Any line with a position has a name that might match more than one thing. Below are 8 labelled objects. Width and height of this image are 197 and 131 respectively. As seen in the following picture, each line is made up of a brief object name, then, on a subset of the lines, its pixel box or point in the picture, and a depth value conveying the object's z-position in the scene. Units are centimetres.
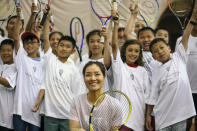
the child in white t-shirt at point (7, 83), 380
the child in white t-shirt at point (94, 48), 396
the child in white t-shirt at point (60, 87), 382
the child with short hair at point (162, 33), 454
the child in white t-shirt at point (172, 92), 332
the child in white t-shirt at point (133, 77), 343
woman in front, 271
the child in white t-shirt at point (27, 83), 378
